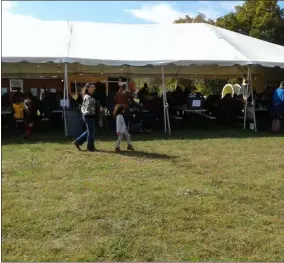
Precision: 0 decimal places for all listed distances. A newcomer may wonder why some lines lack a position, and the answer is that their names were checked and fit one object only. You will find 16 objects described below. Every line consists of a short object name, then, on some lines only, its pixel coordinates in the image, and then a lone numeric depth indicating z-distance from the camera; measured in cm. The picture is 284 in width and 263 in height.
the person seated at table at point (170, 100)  1440
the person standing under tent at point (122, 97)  948
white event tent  1070
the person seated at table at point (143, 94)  1251
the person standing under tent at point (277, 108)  1141
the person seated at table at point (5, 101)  1277
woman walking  803
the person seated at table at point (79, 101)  1241
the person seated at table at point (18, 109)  1070
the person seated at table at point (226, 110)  1304
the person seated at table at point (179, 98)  1466
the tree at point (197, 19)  3812
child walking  823
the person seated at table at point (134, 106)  1095
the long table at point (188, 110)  1272
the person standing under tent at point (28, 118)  1018
